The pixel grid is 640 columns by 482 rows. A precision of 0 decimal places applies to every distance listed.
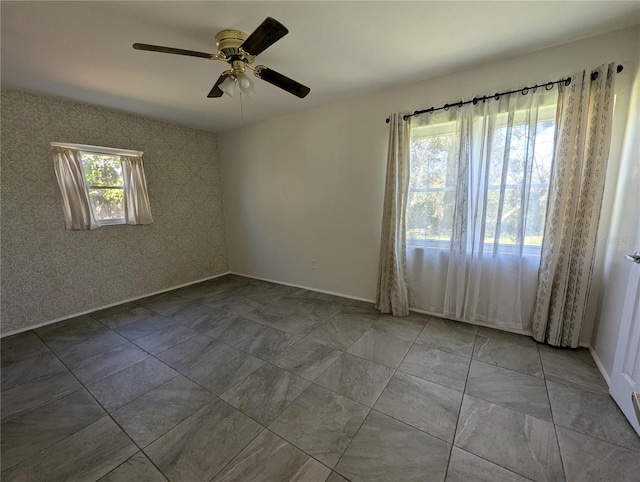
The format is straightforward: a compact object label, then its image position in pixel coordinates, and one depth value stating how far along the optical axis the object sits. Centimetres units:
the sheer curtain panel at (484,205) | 214
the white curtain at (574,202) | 187
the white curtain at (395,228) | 265
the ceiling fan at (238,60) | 148
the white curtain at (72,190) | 277
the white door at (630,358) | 140
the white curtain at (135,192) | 329
